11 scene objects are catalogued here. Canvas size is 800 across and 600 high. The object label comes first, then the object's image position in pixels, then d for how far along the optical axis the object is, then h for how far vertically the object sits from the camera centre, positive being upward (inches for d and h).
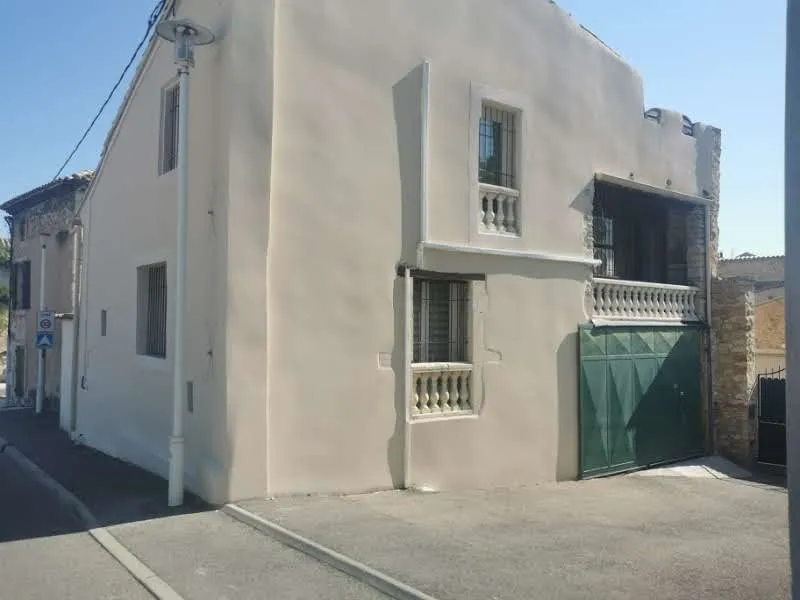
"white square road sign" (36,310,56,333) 632.6 -3.7
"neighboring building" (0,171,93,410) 712.3 +56.4
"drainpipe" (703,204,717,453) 491.5 -50.9
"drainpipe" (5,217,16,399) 876.6 +67.5
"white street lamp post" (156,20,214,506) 270.2 +8.7
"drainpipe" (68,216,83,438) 485.7 -28.0
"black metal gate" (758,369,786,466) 484.1 -68.8
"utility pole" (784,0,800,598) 112.3 +9.1
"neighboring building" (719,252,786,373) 717.3 +25.7
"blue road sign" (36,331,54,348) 613.9 -20.0
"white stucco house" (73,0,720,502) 275.1 +29.6
